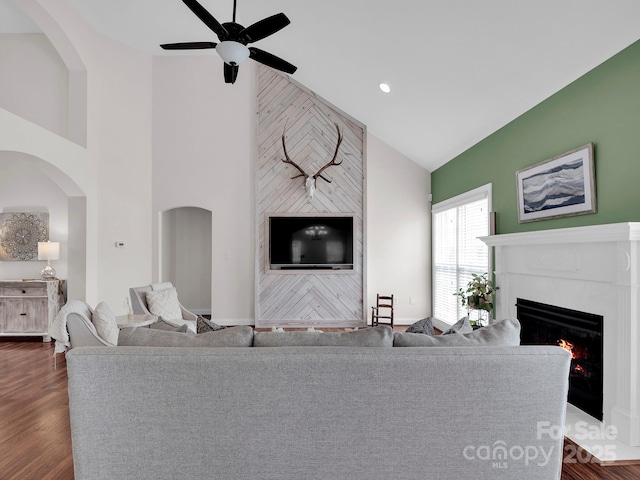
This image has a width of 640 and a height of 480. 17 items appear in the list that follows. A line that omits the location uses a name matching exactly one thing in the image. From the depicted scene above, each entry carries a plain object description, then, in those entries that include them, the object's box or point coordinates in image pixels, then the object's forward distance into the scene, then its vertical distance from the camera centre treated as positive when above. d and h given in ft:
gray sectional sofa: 5.58 -2.47
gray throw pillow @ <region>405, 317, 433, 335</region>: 7.07 -1.57
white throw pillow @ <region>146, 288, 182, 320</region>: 14.25 -2.25
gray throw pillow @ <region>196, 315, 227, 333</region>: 7.23 -1.56
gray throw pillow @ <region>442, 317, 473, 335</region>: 6.86 -1.54
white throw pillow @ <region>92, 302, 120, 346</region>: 10.29 -2.17
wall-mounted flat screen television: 20.54 +0.07
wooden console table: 17.07 -2.85
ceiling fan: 9.26 +5.44
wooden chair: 19.54 -3.56
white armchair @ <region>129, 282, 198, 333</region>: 14.12 -2.25
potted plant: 13.32 -1.82
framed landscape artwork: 9.25 +1.59
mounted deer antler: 19.90 +3.96
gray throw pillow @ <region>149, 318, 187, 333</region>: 6.92 -1.51
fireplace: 7.72 -1.26
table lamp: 17.70 -0.38
